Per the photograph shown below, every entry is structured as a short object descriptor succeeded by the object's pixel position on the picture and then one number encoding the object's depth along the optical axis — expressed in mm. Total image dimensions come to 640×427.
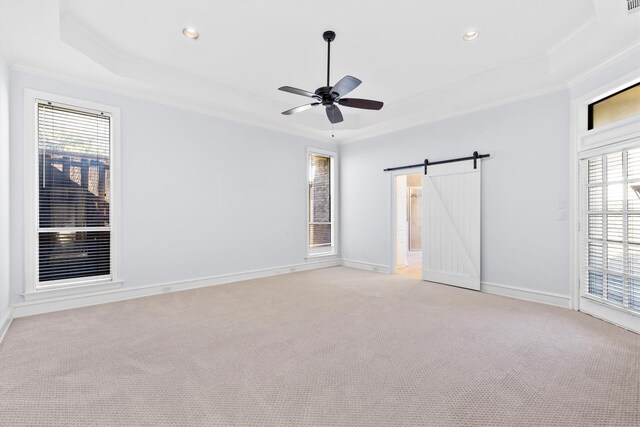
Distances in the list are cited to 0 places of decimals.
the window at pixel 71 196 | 3680
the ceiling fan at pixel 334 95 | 3076
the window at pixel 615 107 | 3195
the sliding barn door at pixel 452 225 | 4832
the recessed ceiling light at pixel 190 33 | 3246
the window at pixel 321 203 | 6633
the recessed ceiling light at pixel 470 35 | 3309
